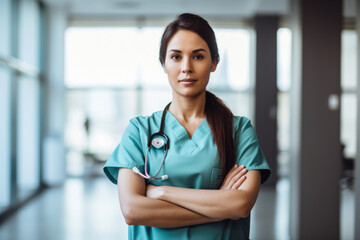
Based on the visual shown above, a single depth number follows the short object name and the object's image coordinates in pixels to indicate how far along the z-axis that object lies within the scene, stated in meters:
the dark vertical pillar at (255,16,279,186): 6.54
